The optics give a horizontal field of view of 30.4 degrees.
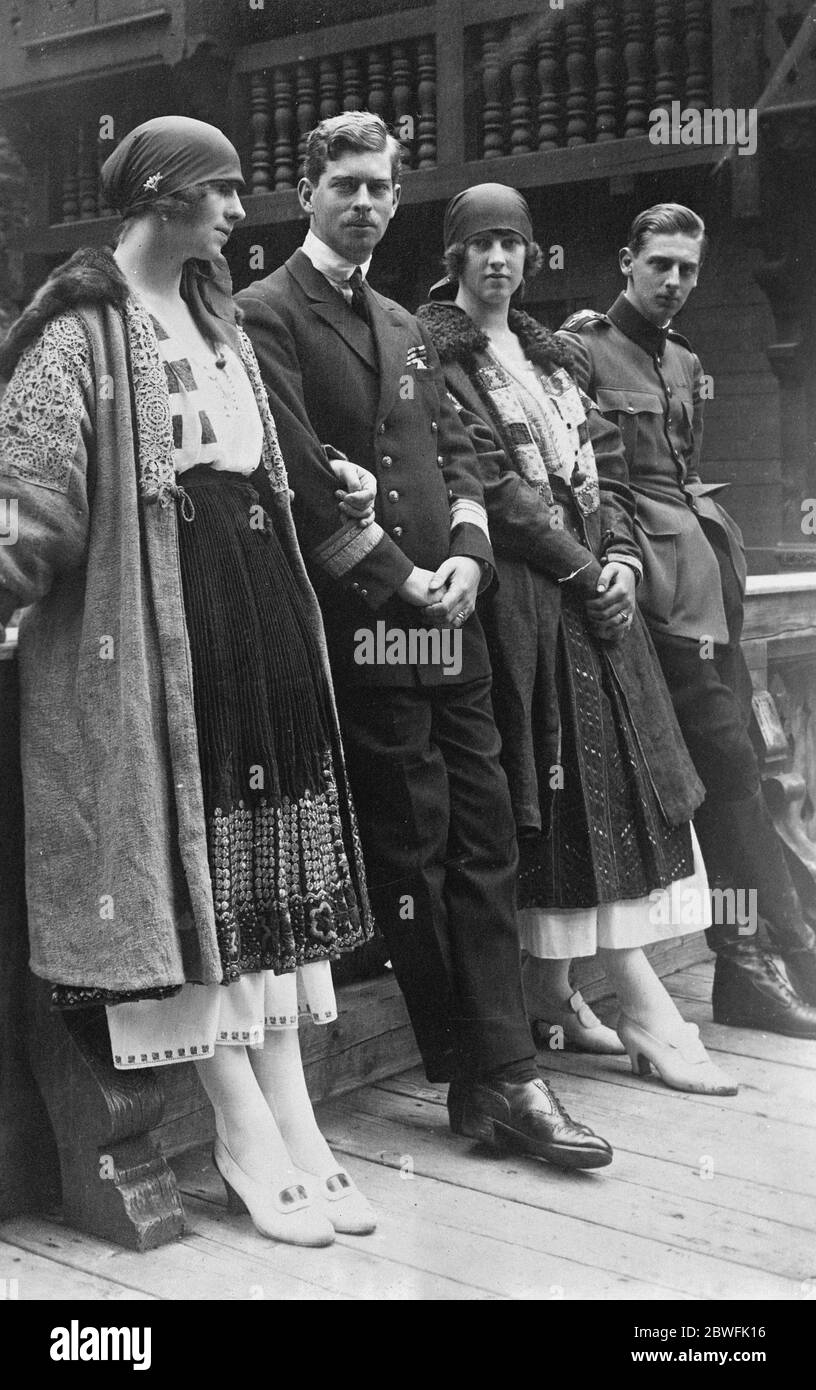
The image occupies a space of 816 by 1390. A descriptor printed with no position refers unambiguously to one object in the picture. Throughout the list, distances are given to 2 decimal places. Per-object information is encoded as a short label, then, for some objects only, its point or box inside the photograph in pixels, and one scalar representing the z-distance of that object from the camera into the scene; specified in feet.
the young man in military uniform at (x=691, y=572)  11.82
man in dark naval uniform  9.16
